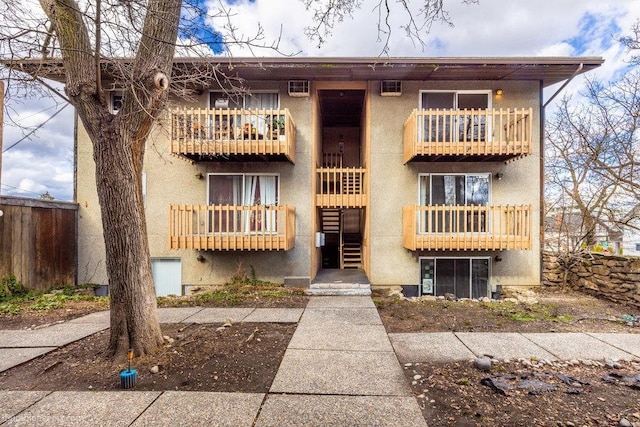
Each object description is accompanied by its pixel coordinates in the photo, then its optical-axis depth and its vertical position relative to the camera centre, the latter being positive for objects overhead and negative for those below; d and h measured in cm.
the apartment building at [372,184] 841 +90
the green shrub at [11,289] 652 -169
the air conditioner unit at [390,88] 856 +372
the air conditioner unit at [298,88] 855 +371
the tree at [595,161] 754 +159
